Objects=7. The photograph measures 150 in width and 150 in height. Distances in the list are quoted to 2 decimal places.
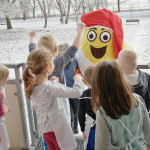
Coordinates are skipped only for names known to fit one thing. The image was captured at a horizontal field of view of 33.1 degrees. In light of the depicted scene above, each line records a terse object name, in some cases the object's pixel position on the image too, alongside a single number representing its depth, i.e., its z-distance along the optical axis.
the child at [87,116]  1.08
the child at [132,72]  1.13
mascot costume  1.53
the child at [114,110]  0.85
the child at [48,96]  1.09
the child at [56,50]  1.30
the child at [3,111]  1.28
